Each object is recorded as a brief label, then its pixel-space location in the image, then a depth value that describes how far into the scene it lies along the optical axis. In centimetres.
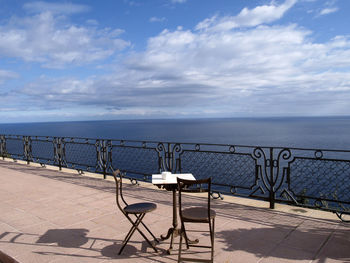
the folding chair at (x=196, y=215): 275
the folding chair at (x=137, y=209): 306
